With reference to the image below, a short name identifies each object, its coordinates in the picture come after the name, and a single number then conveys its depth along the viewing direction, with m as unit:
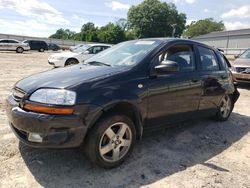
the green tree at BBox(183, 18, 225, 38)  71.77
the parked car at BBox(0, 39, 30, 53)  20.55
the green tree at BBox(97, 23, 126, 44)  49.06
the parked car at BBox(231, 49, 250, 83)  7.09
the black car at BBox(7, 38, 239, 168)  2.17
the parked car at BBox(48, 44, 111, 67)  9.46
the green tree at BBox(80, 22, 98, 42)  50.02
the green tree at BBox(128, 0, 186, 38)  60.26
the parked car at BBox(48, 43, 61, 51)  30.22
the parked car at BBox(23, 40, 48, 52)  26.28
